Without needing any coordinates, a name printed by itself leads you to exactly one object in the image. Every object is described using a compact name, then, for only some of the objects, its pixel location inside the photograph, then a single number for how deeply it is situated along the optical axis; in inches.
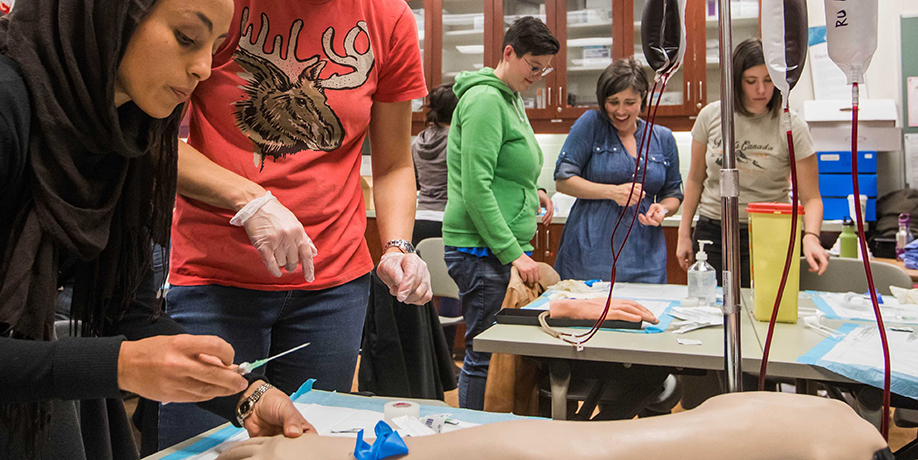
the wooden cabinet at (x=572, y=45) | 167.0
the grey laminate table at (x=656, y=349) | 53.8
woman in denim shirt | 97.1
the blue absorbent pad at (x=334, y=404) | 35.7
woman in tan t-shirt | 89.8
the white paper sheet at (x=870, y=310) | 66.7
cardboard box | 150.3
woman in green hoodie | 85.2
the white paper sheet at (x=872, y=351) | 50.6
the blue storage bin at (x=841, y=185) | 149.1
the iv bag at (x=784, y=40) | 29.3
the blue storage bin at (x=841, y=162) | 149.9
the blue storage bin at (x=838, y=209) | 149.2
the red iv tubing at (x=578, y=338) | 58.1
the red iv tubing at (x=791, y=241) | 28.3
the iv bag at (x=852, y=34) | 26.7
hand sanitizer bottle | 75.8
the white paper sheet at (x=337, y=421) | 36.7
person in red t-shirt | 43.5
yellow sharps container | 64.8
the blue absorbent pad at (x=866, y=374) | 47.6
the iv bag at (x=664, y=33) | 32.9
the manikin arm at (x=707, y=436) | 25.8
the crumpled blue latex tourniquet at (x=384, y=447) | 29.0
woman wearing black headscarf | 28.1
